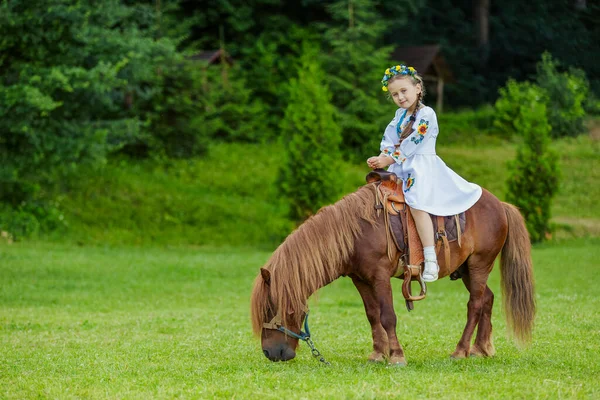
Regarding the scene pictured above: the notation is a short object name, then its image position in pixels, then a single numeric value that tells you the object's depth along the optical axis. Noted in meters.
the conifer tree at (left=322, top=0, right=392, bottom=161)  28.62
